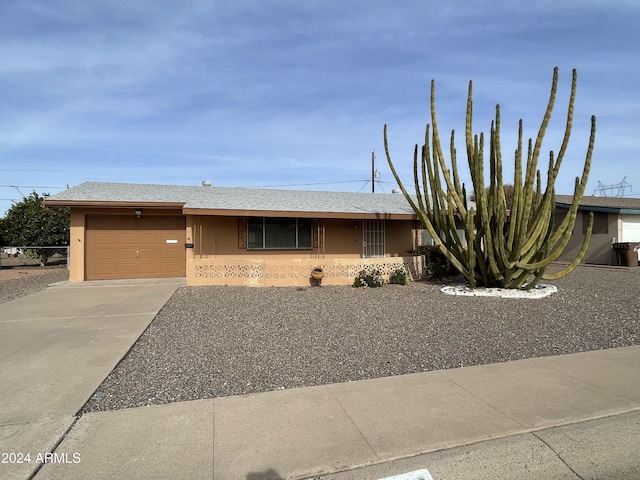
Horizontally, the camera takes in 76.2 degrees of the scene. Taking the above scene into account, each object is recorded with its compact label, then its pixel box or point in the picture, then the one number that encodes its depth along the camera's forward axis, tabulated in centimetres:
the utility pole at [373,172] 3420
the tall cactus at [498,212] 992
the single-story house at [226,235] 1262
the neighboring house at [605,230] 1869
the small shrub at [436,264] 1361
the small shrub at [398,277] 1297
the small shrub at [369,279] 1248
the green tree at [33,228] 2059
